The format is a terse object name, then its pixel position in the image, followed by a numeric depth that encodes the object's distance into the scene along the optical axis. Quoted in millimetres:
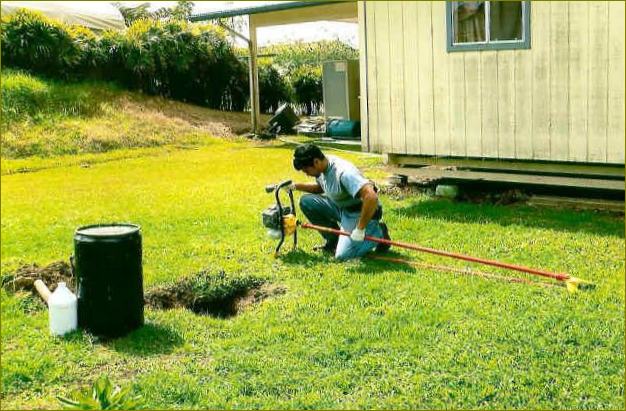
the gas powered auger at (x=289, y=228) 6742
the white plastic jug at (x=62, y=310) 5449
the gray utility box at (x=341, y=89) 19234
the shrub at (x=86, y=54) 19516
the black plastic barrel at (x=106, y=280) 5441
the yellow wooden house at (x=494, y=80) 8875
